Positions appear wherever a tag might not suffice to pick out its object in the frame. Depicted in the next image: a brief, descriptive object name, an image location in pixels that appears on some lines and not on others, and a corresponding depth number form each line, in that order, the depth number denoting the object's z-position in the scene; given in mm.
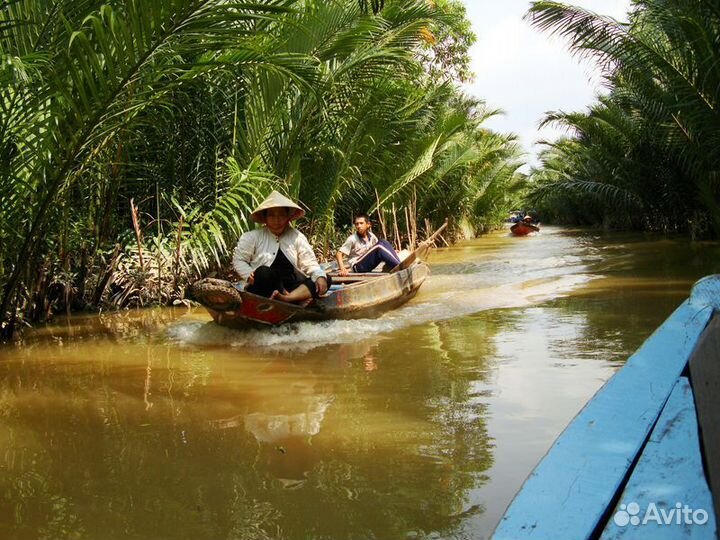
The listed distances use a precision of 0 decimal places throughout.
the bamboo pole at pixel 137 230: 8547
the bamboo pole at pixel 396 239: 14650
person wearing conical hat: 6930
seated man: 9562
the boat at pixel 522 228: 30250
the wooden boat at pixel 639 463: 1581
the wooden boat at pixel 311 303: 6327
